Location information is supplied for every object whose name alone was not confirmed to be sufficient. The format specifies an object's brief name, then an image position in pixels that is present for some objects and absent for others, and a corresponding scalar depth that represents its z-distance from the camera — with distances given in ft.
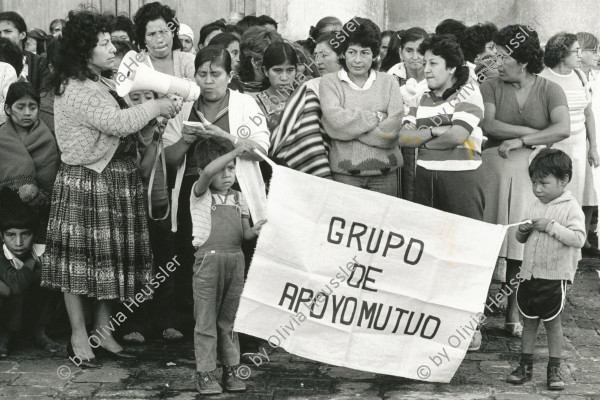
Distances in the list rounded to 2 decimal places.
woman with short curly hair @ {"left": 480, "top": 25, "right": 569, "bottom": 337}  39.65
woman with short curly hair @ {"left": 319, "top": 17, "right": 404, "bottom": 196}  37.16
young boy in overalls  34.11
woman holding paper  36.31
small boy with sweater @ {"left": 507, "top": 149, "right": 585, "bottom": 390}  34.59
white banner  33.69
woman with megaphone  36.12
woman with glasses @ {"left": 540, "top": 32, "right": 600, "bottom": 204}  46.96
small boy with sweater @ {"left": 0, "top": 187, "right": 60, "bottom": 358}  38.36
